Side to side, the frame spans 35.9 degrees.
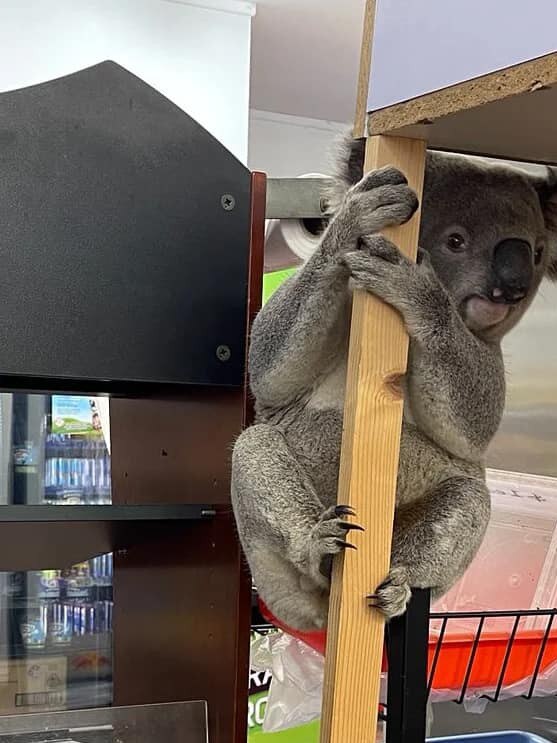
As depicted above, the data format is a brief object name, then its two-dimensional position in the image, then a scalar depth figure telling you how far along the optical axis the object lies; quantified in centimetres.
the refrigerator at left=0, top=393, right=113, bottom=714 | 231
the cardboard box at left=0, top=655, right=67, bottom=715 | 218
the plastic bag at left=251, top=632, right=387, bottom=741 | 133
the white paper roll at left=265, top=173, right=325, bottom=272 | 117
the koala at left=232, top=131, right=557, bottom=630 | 85
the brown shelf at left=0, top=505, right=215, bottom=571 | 92
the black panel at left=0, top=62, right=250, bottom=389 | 89
